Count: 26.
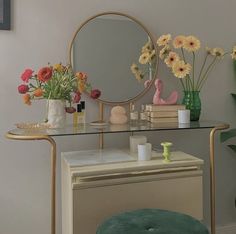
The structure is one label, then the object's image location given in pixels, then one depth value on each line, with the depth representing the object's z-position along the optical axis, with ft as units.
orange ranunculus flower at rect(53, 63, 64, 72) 5.32
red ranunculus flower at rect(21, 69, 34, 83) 5.21
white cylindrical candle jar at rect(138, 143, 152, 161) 5.27
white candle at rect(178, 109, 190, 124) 5.91
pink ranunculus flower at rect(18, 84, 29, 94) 5.23
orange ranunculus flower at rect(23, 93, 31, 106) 5.23
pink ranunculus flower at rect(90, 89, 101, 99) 5.76
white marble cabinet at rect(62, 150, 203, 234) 4.72
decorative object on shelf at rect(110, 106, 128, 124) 5.92
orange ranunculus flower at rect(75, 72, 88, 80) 5.32
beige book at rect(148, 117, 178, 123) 5.98
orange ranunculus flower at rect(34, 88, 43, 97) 5.20
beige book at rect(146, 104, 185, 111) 6.00
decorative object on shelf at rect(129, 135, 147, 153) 5.80
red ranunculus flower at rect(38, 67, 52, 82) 5.04
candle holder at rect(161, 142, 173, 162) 5.26
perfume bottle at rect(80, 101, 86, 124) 5.77
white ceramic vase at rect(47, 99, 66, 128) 5.27
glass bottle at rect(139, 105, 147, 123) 6.29
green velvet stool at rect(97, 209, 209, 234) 3.98
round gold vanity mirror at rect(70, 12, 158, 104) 6.23
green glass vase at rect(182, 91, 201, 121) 6.35
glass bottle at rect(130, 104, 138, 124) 6.22
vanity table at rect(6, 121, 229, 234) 4.73
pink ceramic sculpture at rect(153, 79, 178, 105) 6.16
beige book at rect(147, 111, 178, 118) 5.98
